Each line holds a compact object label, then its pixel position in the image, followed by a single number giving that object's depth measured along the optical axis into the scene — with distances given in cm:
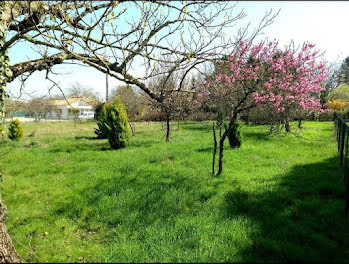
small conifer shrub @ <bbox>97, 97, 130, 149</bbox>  1262
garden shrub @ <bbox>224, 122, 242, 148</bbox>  1128
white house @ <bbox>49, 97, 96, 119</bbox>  6088
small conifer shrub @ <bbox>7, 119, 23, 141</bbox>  1669
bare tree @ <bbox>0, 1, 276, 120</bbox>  377
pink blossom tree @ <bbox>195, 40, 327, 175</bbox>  805
